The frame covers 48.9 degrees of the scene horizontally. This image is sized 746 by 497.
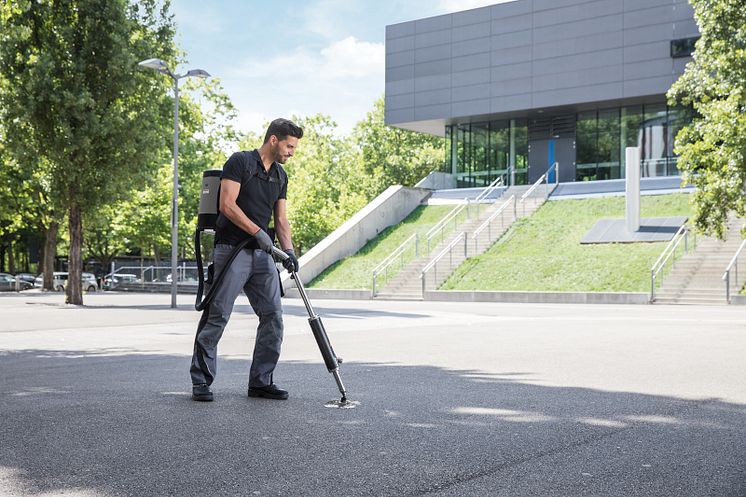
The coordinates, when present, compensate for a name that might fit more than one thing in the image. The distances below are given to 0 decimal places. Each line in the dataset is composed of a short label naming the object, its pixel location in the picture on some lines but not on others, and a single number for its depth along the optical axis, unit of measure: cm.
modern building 4403
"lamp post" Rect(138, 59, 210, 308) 2302
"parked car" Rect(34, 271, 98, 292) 4572
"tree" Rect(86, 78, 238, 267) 5216
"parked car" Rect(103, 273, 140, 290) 4806
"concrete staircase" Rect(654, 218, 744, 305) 2456
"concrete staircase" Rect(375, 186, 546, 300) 3062
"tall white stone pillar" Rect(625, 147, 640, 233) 3166
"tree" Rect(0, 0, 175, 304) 2347
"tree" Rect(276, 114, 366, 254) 5734
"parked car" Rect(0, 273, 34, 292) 4719
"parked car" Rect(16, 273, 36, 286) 5094
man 598
